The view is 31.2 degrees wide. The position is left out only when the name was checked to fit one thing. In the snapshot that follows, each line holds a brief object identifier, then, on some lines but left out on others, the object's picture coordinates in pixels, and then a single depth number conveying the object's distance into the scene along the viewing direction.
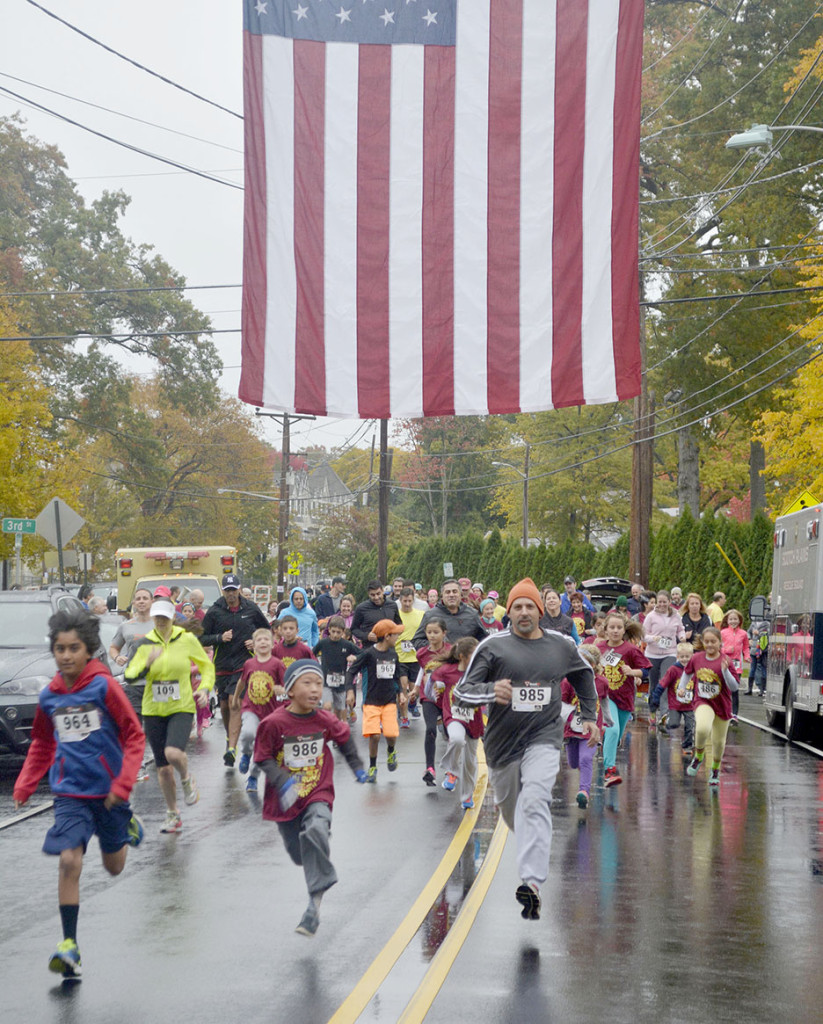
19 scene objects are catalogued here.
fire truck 17.75
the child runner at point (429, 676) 13.41
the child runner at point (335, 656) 17.27
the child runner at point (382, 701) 14.40
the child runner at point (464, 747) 11.83
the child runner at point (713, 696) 14.48
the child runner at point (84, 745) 7.07
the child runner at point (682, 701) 16.25
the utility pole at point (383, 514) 49.12
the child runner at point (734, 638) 21.62
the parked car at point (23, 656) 14.40
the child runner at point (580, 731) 12.62
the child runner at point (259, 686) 12.97
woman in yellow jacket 11.27
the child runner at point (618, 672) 13.86
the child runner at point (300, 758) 7.64
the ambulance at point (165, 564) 29.86
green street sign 28.39
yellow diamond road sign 25.58
